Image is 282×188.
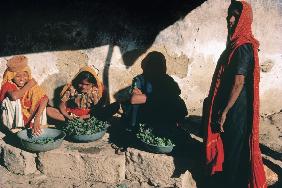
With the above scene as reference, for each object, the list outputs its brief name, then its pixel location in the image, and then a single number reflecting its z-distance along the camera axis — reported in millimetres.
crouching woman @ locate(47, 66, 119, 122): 6133
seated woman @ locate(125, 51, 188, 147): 5625
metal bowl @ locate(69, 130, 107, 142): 5500
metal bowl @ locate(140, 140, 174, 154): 5121
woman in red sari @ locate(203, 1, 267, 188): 4422
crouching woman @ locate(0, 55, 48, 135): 5848
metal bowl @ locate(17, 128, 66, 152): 5258
